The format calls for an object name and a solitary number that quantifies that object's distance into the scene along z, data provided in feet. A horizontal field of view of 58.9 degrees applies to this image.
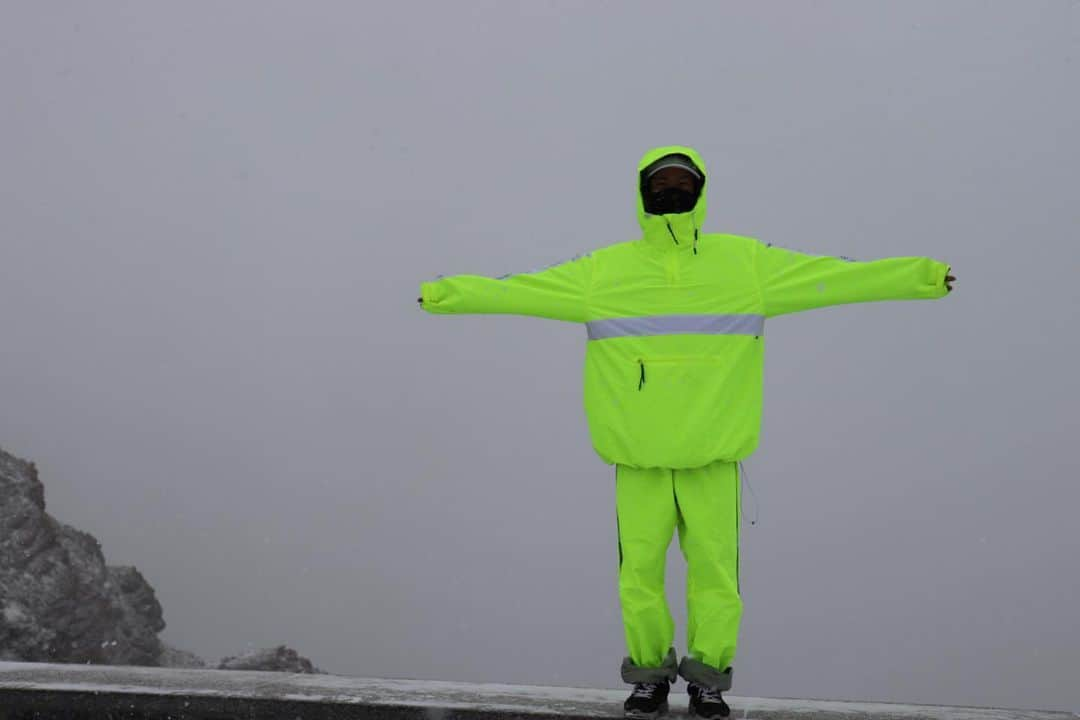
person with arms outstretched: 11.98
